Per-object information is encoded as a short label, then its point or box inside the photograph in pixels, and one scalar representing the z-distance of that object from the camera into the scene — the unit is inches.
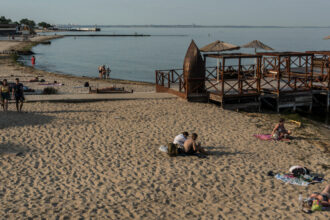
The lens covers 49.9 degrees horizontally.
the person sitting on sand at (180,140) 454.9
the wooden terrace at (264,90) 722.2
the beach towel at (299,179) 374.0
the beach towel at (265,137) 527.2
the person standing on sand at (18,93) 598.2
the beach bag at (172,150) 434.6
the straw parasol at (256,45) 900.6
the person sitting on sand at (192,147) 438.6
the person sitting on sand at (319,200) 317.7
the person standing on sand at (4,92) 594.3
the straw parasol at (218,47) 768.1
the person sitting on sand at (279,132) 526.6
